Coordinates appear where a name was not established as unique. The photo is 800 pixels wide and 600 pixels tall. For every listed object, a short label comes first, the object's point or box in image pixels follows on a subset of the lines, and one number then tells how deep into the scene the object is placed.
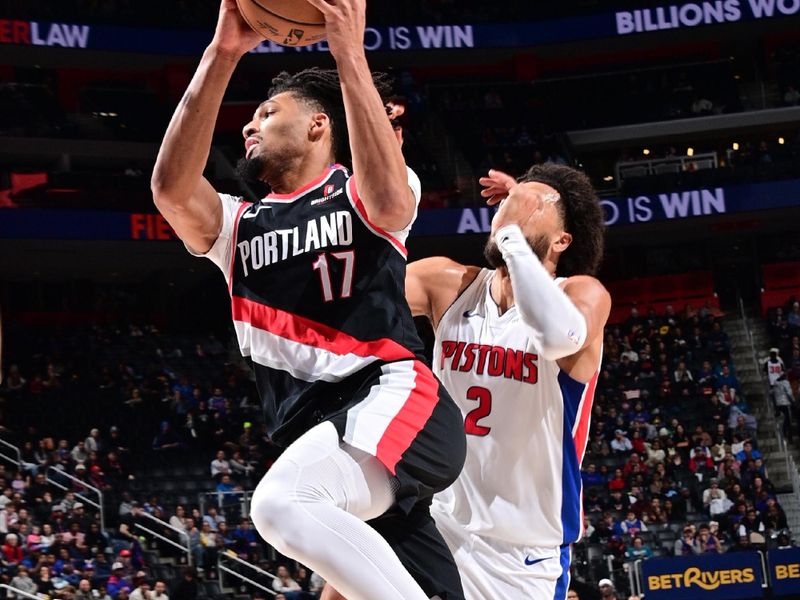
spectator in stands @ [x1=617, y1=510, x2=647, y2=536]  17.14
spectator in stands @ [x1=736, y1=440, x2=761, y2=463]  19.05
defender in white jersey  4.39
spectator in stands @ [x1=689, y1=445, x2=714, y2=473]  19.08
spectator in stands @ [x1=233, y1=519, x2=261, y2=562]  15.61
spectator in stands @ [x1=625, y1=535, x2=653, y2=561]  16.50
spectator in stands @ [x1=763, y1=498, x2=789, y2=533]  17.19
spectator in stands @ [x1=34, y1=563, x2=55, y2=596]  13.49
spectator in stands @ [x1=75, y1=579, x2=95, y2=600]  13.59
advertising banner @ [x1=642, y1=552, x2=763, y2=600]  14.82
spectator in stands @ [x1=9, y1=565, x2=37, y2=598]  13.34
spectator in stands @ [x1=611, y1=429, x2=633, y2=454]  19.94
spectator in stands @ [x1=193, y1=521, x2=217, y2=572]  15.21
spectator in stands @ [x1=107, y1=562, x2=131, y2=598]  13.99
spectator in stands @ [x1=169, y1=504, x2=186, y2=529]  15.95
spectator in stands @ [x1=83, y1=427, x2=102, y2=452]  18.14
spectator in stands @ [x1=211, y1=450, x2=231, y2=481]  18.08
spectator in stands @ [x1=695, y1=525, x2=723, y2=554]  16.36
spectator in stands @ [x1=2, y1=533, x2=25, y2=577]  13.84
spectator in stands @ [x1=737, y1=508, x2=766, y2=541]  17.09
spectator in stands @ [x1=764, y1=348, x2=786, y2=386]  21.61
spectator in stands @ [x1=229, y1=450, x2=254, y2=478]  18.39
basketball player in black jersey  3.12
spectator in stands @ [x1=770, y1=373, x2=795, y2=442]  20.89
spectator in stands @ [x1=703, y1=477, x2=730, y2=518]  17.69
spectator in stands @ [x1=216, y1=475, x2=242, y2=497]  17.38
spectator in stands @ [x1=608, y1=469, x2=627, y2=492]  18.62
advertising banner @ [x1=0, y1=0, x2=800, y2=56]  23.81
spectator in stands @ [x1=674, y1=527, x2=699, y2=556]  16.42
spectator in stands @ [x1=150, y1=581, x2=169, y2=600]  13.74
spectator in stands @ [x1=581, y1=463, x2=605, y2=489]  18.84
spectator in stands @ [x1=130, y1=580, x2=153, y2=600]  13.65
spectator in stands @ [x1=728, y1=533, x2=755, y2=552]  16.42
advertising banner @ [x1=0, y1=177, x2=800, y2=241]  22.05
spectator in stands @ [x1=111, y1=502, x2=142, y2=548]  15.52
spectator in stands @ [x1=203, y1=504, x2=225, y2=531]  16.14
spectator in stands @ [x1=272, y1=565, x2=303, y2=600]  14.38
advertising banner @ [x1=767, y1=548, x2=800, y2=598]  14.97
